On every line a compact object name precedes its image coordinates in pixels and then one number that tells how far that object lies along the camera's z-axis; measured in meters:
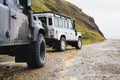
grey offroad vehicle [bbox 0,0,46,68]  3.55
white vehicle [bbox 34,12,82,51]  8.53
